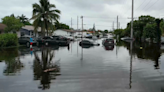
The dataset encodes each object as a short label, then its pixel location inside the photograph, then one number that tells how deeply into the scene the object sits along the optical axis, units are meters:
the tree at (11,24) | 35.41
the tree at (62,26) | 92.38
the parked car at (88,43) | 32.88
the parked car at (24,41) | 31.27
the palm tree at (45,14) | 38.25
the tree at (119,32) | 84.69
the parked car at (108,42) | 32.66
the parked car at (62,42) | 32.50
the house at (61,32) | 77.19
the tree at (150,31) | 41.75
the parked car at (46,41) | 32.99
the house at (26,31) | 48.00
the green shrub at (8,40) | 24.76
